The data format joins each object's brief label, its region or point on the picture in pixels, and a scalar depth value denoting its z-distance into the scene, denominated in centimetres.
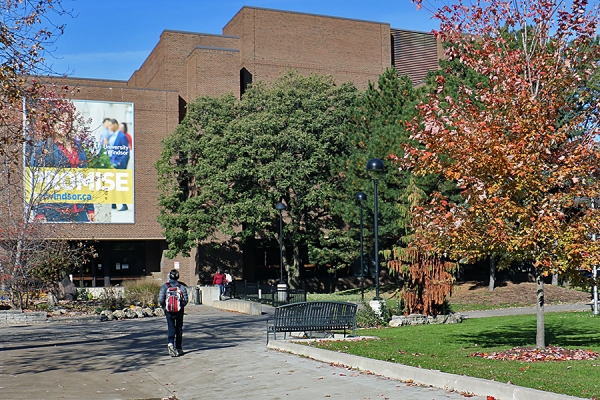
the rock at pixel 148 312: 2606
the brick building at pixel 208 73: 4594
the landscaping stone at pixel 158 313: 2648
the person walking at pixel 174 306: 1411
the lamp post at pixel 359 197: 2322
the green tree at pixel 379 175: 3338
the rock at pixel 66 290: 3306
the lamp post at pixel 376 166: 1898
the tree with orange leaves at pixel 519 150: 1206
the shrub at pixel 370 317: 1986
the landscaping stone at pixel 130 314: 2550
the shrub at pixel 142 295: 2848
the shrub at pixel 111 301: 2767
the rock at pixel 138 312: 2570
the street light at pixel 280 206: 3114
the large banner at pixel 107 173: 4397
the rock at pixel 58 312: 2628
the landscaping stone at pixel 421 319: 2016
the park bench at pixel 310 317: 1605
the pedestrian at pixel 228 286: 3651
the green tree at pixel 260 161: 3862
